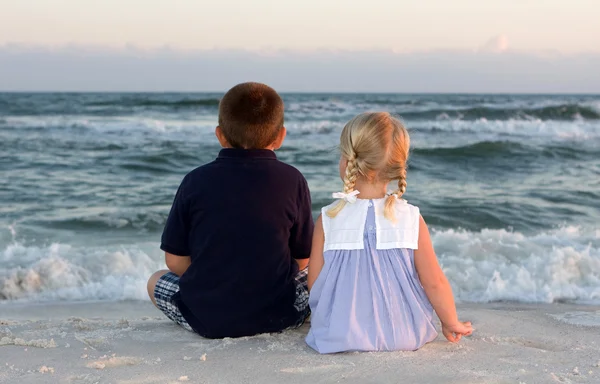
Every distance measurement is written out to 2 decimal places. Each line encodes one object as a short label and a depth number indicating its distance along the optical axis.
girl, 2.60
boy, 2.72
